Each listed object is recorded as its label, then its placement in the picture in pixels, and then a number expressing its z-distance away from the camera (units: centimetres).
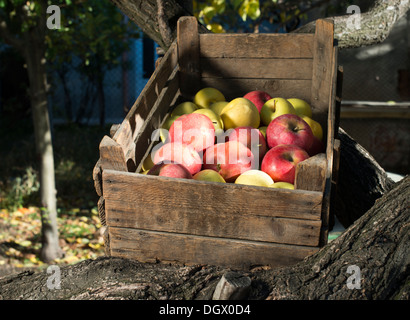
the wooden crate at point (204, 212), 249
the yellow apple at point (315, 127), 276
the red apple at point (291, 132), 268
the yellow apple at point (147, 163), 269
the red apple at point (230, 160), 265
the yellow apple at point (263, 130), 277
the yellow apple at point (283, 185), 256
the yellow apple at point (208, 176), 259
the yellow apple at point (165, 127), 275
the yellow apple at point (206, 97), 283
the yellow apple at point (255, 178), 258
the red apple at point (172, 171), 257
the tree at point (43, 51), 429
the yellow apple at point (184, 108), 281
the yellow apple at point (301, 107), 281
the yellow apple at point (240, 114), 275
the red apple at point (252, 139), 269
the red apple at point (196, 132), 269
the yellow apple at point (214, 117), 274
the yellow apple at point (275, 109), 278
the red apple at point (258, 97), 281
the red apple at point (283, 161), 260
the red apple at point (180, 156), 264
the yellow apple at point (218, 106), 280
